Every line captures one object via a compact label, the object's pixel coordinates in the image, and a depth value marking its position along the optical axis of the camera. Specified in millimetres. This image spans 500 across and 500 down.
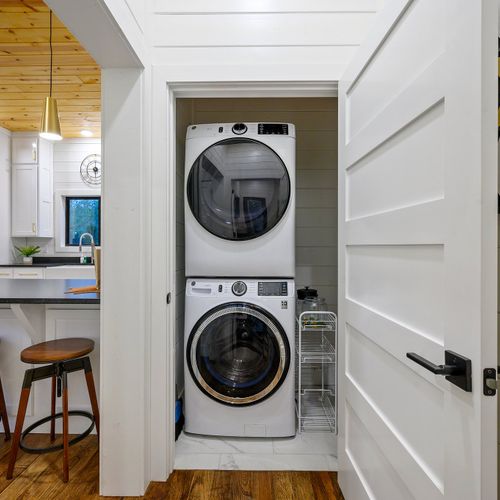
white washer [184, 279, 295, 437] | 1964
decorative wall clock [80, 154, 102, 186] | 4285
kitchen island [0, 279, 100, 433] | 1936
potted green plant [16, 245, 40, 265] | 4035
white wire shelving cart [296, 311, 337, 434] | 2146
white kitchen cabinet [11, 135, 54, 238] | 4078
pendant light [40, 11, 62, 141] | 2117
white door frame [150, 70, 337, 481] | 1642
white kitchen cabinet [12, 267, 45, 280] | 3748
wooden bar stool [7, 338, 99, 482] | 1599
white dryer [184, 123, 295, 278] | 1988
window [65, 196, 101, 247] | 4434
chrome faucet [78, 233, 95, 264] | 3991
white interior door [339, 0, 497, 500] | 671
